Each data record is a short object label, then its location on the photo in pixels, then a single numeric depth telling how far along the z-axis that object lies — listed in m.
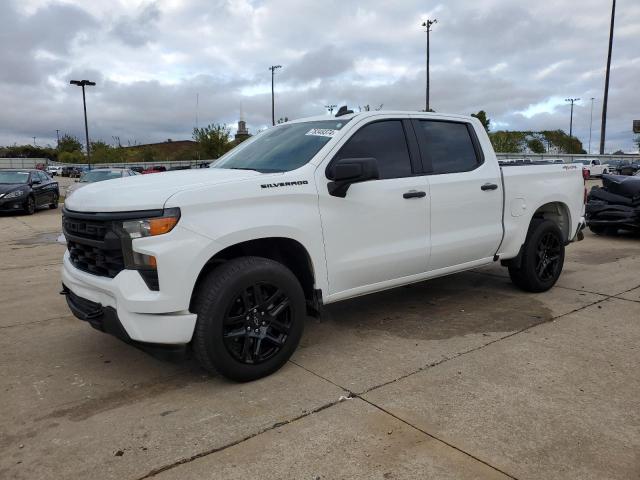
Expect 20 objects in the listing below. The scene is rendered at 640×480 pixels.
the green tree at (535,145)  74.74
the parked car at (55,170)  76.14
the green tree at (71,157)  92.75
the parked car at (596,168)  40.92
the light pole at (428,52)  43.66
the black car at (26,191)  16.33
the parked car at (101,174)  16.45
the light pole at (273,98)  60.10
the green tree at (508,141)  66.28
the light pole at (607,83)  41.00
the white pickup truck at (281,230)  3.36
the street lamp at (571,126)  93.69
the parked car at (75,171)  69.65
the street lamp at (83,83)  37.03
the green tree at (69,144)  103.66
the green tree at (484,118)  56.84
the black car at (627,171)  12.25
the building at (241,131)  66.74
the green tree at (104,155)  81.12
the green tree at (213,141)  62.16
